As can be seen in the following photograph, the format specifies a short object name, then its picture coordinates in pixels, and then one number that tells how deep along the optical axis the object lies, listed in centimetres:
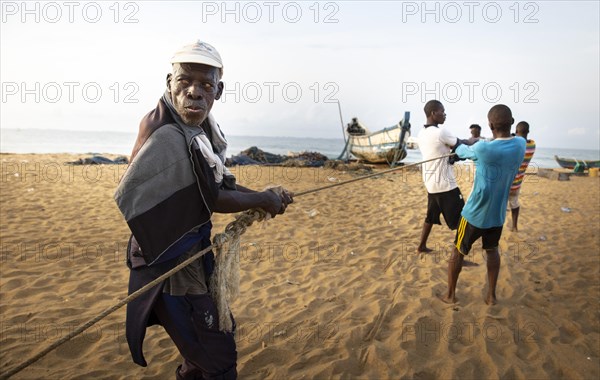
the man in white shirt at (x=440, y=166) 434
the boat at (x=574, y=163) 1850
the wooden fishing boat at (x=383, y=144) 1537
